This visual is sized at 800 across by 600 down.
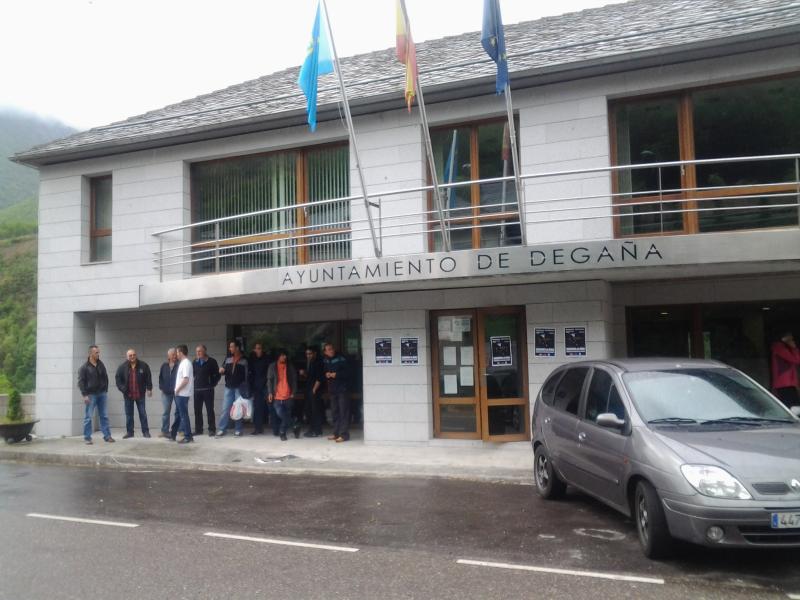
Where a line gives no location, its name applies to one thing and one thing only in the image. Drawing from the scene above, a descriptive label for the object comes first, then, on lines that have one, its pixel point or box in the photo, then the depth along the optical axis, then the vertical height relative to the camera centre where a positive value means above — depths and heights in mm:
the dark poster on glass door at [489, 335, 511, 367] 12578 -7
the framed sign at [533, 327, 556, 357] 12078 +145
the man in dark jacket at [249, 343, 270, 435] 14289 -448
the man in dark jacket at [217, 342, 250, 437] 14062 -369
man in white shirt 13578 -550
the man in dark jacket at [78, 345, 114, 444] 13984 -483
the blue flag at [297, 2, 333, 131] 11219 +4445
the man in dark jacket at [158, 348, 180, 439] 14227 -433
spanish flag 10547 +4446
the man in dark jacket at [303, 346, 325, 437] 13820 -618
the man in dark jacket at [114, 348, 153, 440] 14341 -396
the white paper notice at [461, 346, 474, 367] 12742 -68
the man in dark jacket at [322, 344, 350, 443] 13172 -617
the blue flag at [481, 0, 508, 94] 9898 +4263
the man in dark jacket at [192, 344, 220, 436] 13852 -373
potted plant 14398 -1150
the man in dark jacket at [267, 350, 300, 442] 13531 -553
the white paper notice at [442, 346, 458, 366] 12844 -61
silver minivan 5266 -862
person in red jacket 11570 -403
